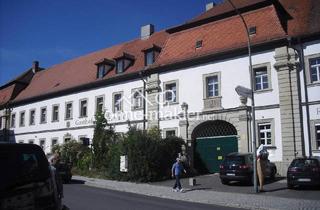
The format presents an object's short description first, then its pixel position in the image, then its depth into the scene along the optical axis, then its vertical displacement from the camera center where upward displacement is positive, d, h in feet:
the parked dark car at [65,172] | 58.22 -6.14
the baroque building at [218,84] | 59.02 +12.60
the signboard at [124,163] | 61.04 -4.69
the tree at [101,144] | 74.50 -1.14
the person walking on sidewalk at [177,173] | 47.82 -5.30
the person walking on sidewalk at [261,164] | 45.72 -4.03
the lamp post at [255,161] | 43.85 -3.22
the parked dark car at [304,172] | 45.37 -5.03
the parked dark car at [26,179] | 14.12 -1.89
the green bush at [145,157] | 60.01 -3.48
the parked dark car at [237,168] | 50.51 -4.84
